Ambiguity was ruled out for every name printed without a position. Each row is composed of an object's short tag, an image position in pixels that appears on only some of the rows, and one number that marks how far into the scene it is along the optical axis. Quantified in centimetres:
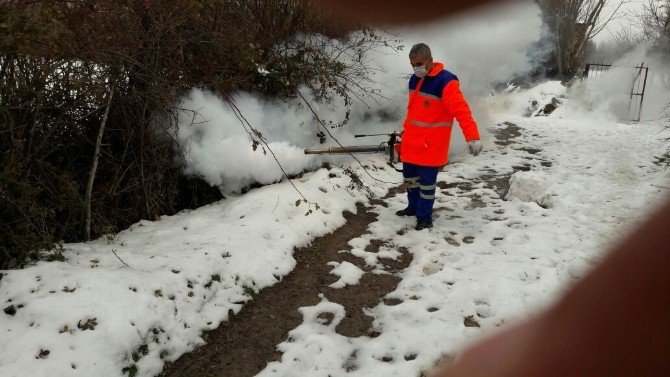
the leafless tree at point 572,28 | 1537
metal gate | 1744
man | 437
